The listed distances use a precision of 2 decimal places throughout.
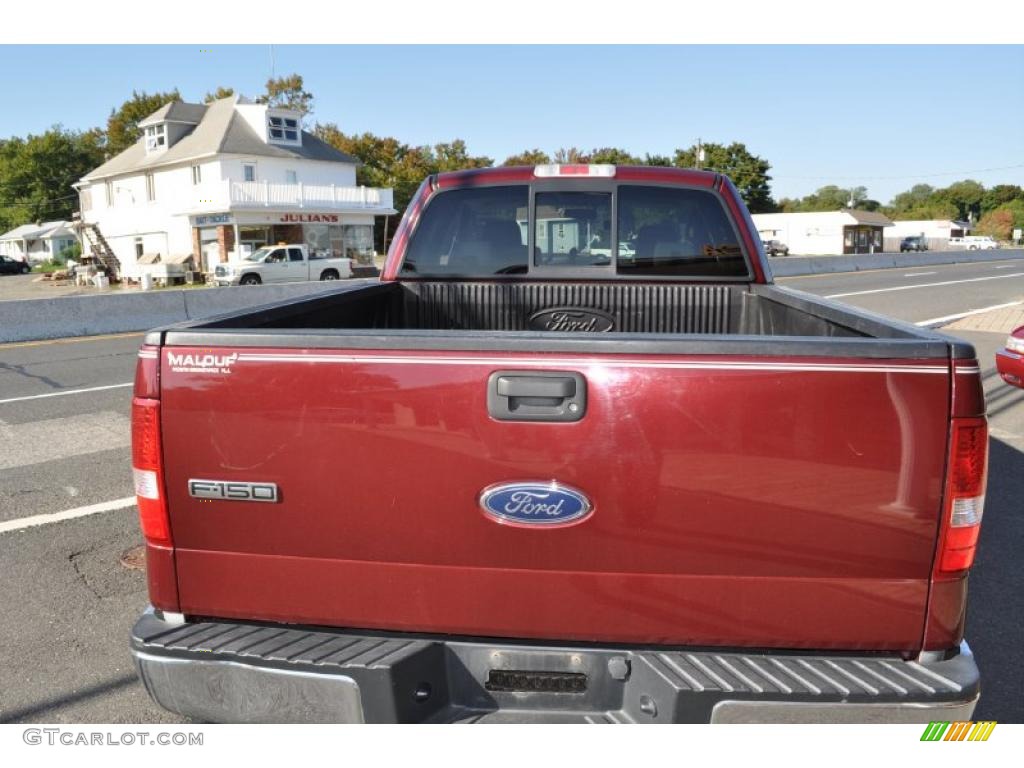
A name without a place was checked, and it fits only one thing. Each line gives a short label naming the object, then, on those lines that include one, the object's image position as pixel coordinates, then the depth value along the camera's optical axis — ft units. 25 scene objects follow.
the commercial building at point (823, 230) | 247.50
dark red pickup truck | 6.67
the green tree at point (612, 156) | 268.00
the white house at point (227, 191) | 140.56
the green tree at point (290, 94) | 235.20
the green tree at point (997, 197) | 455.63
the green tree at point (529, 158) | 264.52
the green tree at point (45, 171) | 266.77
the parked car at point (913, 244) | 262.96
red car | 27.17
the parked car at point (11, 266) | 220.02
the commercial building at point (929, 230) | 336.49
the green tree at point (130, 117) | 240.73
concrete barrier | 48.67
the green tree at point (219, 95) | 239.09
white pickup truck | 114.52
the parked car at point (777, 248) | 200.44
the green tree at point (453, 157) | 234.79
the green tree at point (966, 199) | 459.32
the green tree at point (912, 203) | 452.35
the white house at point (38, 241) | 249.75
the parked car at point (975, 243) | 264.31
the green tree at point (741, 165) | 279.49
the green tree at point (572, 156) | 269.23
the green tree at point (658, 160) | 277.85
